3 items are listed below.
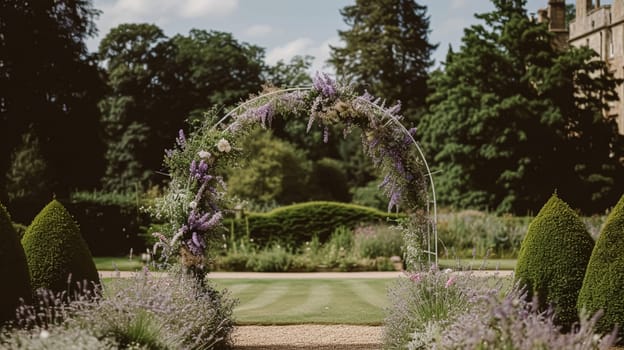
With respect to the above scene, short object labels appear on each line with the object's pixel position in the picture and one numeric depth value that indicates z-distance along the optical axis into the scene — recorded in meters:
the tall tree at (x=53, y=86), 29.39
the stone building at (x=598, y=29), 37.75
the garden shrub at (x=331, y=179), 45.12
